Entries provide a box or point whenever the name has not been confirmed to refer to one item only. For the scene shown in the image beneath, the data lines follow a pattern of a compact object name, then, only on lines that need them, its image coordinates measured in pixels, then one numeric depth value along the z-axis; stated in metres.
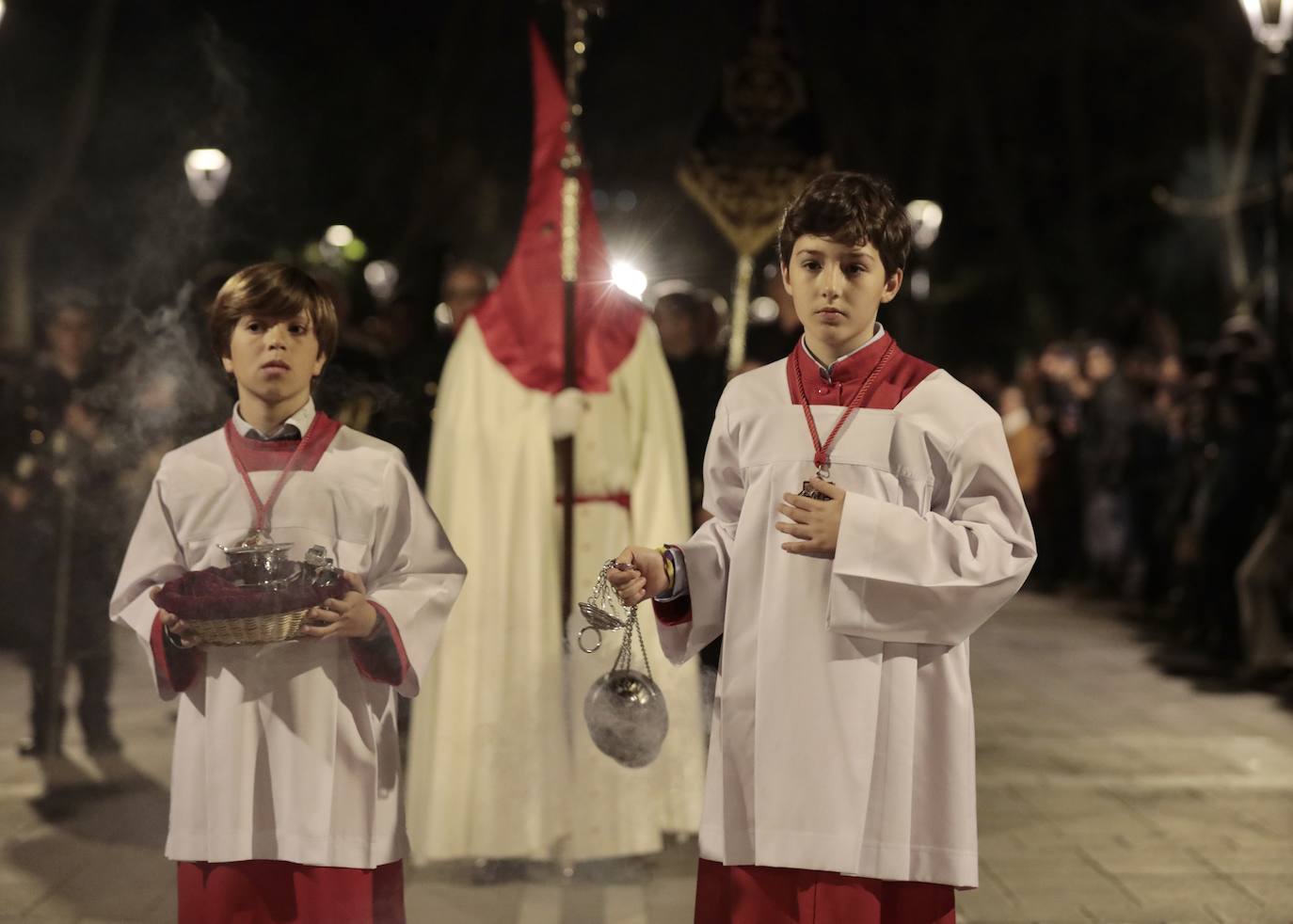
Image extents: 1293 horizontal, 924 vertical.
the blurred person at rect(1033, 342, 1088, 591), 13.01
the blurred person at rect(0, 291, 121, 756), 6.52
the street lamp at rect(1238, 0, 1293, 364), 10.33
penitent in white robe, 5.26
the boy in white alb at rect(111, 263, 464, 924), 3.40
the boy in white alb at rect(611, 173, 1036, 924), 3.13
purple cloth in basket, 3.19
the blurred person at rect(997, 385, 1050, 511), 12.61
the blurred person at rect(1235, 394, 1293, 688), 9.05
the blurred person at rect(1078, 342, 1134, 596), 12.36
